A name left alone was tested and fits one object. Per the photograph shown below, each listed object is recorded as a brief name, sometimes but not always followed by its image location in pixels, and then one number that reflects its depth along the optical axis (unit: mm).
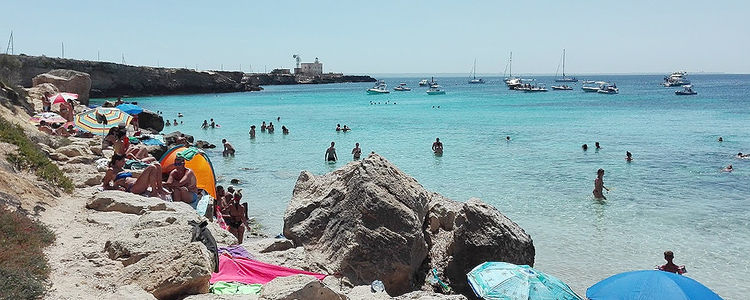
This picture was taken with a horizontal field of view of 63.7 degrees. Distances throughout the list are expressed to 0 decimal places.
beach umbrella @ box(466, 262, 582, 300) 7598
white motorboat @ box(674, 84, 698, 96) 82188
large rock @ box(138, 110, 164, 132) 30609
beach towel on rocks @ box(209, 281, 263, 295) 5914
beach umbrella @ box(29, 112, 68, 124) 20953
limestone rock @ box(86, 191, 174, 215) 8594
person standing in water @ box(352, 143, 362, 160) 23578
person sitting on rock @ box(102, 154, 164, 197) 10086
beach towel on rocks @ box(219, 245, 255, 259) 7430
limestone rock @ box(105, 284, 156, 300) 4789
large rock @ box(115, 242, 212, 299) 5305
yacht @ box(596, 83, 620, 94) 89562
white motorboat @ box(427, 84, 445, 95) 99156
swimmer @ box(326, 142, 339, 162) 24156
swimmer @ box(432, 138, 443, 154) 26219
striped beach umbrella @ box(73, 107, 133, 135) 20688
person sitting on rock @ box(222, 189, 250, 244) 11711
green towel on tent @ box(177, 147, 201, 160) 12769
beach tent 12773
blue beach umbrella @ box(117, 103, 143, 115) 25125
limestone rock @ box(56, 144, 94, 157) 13500
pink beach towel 6594
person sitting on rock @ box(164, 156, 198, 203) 10672
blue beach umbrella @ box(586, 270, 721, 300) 7266
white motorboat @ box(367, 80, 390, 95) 98250
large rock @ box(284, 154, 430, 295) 8414
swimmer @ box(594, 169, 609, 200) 16875
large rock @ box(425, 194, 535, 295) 8859
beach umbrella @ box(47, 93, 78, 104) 27172
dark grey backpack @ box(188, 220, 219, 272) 6512
